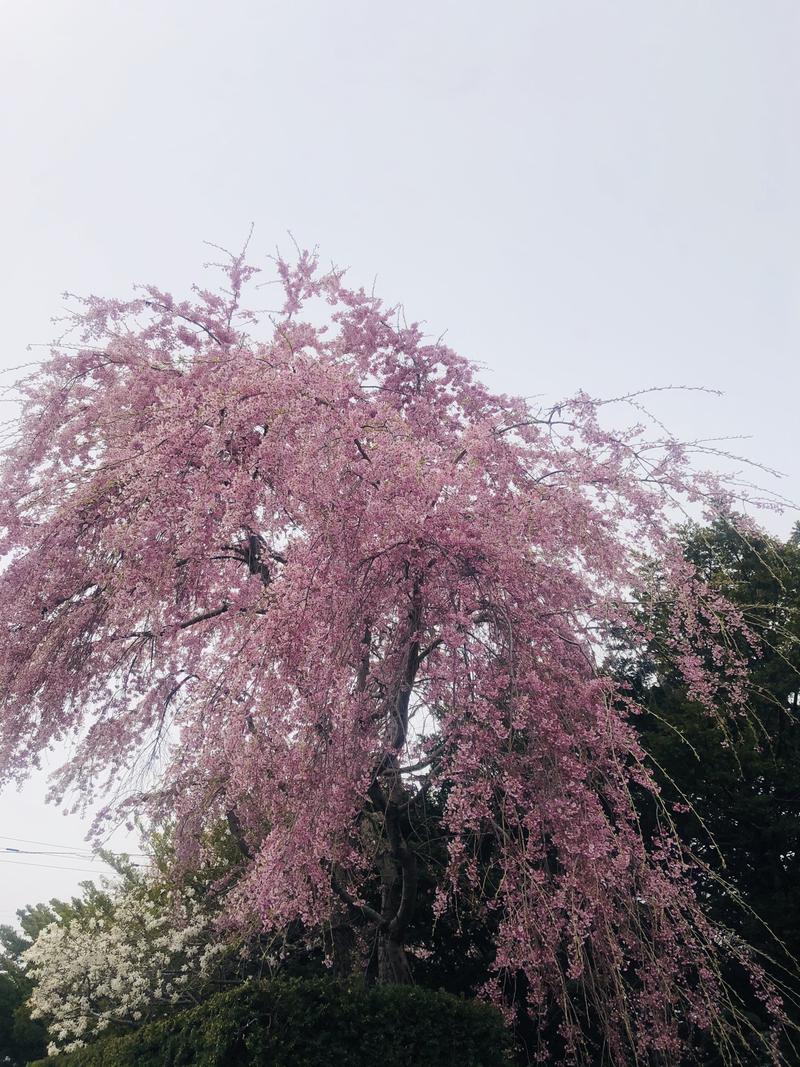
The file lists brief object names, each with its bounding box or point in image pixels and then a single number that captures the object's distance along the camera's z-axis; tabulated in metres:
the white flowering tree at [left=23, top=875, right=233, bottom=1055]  8.80
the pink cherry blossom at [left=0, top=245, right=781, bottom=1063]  4.16
